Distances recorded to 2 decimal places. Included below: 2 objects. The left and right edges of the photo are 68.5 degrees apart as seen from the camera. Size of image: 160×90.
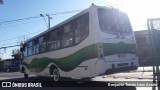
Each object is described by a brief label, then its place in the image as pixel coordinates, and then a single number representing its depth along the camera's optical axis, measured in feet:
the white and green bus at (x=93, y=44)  15.35
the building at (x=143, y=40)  66.71
